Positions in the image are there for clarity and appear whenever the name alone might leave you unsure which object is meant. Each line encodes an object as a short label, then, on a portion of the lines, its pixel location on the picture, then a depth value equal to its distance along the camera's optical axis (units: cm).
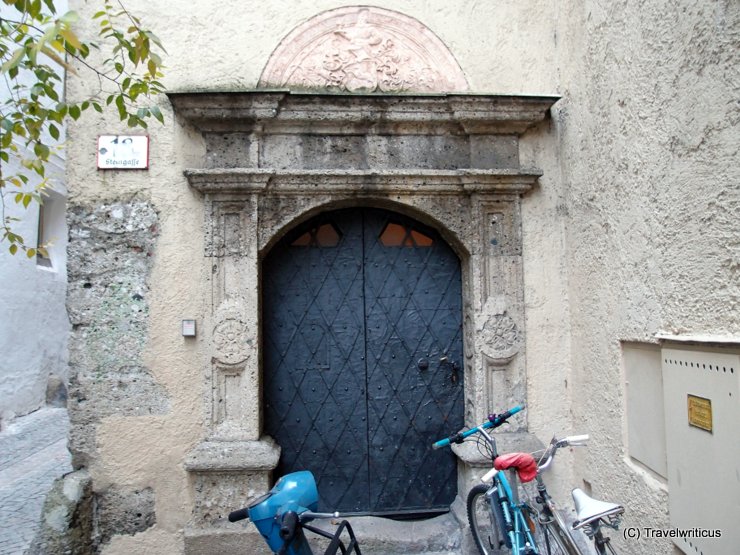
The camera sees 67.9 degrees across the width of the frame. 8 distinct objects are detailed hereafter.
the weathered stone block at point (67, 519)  309
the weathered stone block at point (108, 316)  336
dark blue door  364
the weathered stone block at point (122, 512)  332
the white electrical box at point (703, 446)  196
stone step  326
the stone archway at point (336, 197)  339
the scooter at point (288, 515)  230
